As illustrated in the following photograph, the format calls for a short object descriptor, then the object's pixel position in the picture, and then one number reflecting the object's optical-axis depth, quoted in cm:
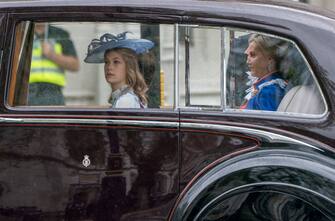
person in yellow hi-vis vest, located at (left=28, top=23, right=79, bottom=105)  751
